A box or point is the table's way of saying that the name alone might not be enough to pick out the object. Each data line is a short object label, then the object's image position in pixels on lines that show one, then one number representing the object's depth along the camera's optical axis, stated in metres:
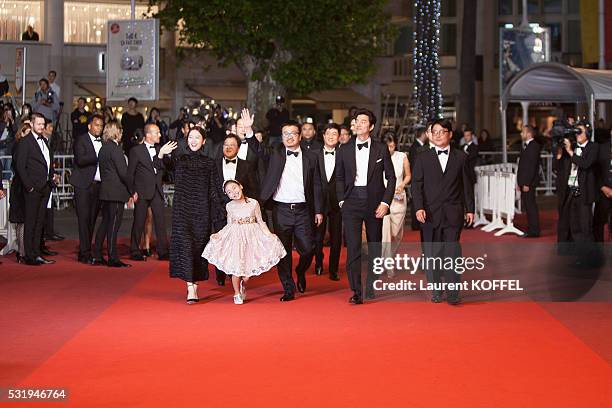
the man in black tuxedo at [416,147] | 21.55
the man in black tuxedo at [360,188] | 13.07
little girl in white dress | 12.97
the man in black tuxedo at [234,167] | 14.06
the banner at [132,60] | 27.45
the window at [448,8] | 55.70
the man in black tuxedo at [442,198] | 13.11
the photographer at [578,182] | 17.28
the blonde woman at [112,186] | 16.50
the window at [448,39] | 55.22
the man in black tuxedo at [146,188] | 16.86
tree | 31.70
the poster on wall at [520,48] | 31.38
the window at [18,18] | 39.62
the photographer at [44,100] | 25.81
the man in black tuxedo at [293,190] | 13.55
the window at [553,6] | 56.12
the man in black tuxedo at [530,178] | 21.23
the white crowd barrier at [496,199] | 21.73
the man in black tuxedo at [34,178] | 16.23
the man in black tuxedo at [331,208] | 15.22
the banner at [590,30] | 35.84
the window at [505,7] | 54.91
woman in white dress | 15.40
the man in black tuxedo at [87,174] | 16.67
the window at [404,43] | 55.28
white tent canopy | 23.84
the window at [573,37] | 55.72
